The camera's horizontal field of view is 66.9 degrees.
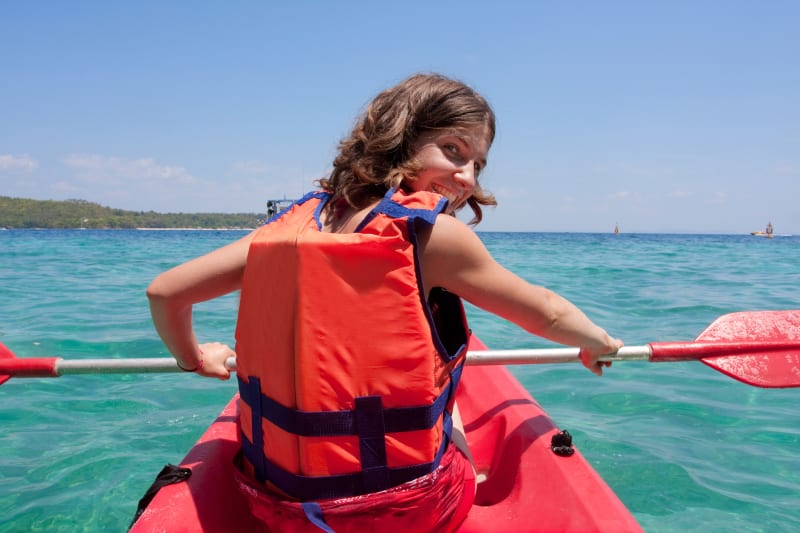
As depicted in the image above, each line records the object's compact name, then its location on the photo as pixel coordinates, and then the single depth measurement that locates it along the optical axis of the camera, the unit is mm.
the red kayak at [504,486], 1515
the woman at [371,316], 1138
